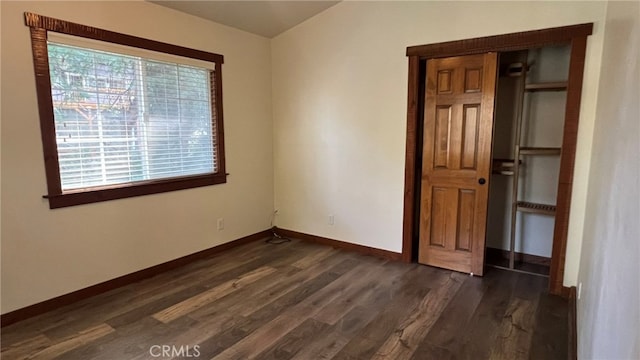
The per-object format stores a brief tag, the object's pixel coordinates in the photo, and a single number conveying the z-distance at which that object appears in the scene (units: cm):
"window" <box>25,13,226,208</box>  269
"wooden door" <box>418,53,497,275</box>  325
